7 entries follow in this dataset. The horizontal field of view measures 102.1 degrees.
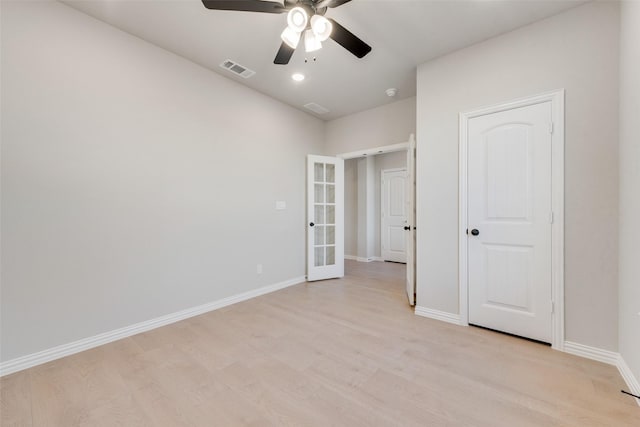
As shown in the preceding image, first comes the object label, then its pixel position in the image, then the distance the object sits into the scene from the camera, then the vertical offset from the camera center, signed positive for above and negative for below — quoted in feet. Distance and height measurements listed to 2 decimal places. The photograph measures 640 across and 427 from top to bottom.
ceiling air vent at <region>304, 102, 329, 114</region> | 13.34 +5.54
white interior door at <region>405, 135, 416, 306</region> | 10.17 -0.46
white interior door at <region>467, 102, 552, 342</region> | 7.28 -0.27
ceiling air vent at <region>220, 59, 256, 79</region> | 9.61 +5.55
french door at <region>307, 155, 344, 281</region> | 14.08 -0.26
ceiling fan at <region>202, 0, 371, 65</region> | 5.61 +4.40
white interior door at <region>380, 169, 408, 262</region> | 19.39 -0.12
